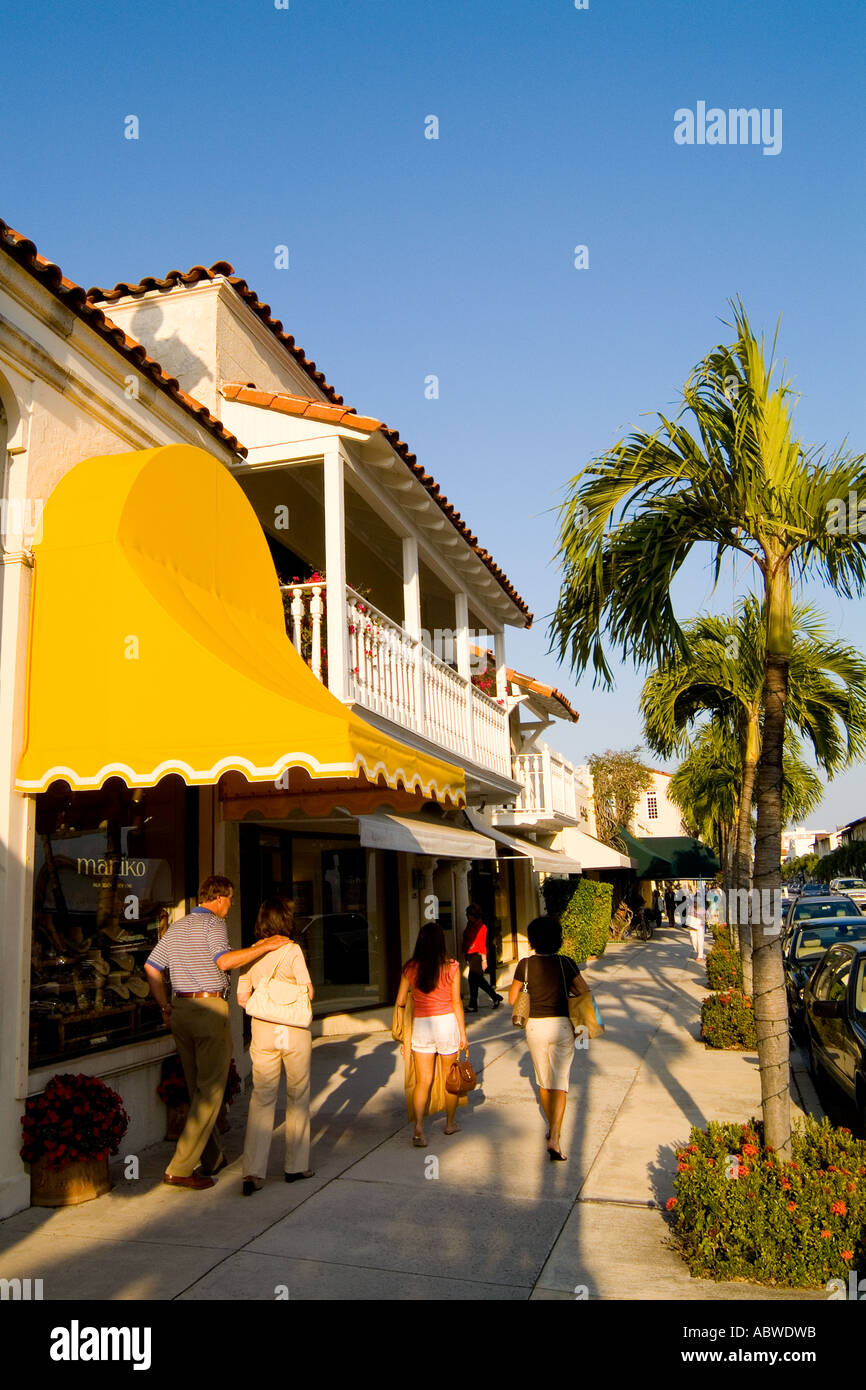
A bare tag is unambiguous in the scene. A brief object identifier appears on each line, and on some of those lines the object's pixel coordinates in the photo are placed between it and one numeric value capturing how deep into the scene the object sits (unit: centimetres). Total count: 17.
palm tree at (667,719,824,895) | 1602
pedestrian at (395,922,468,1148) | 736
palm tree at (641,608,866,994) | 1170
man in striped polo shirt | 614
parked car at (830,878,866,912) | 5868
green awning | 3544
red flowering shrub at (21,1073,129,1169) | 575
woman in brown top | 679
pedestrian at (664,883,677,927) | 4647
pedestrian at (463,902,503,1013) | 1487
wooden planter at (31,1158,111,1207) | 579
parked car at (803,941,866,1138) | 701
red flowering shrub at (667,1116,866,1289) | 441
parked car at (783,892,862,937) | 1788
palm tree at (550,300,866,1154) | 555
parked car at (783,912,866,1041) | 1217
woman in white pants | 609
